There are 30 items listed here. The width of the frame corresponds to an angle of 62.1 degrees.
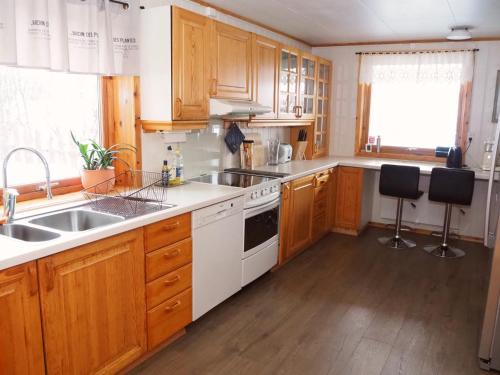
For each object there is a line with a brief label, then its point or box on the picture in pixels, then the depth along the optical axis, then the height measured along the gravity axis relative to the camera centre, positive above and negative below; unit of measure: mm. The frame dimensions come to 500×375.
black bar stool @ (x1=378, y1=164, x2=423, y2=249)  4270 -602
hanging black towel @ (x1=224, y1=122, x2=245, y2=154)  3816 -140
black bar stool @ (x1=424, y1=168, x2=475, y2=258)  3979 -592
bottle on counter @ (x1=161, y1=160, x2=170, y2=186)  2913 -367
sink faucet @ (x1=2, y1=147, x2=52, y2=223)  1973 -378
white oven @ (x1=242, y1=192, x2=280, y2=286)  3135 -908
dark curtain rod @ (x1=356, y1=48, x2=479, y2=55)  4564 +840
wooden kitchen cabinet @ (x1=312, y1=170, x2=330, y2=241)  4340 -866
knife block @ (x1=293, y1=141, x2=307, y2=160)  4867 -309
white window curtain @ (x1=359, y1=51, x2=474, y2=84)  4602 +666
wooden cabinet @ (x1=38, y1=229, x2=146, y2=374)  1752 -861
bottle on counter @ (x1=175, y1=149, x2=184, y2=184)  3098 -349
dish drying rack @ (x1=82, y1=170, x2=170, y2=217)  2348 -466
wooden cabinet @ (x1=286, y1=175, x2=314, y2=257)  3826 -874
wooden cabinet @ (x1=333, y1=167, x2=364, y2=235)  4770 -872
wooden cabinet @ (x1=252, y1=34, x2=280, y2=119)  3504 +438
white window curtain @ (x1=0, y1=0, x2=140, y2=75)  1984 +442
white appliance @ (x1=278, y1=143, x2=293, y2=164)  4480 -325
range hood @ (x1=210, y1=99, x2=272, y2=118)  2996 +103
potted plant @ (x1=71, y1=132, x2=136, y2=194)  2574 -298
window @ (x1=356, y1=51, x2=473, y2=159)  4695 +289
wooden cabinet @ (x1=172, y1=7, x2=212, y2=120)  2648 +374
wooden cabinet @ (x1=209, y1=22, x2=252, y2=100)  3002 +446
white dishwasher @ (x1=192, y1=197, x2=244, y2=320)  2621 -875
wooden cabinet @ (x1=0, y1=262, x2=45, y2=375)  1557 -782
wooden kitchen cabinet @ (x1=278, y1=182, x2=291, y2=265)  3627 -849
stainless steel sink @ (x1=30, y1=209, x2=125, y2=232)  2193 -539
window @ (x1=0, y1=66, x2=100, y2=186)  2273 +7
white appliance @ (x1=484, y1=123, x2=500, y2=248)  2537 -528
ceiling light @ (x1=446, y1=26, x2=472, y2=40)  3957 +878
